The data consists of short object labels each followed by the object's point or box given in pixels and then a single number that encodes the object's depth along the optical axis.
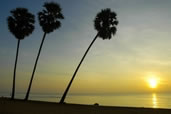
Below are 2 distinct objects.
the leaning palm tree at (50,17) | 30.34
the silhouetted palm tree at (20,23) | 30.33
